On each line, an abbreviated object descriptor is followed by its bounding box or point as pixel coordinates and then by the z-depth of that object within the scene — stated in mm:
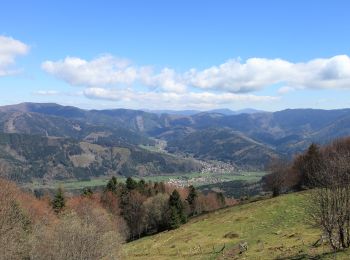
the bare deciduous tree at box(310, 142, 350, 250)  33781
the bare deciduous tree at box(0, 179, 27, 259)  40875
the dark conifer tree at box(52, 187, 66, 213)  103938
